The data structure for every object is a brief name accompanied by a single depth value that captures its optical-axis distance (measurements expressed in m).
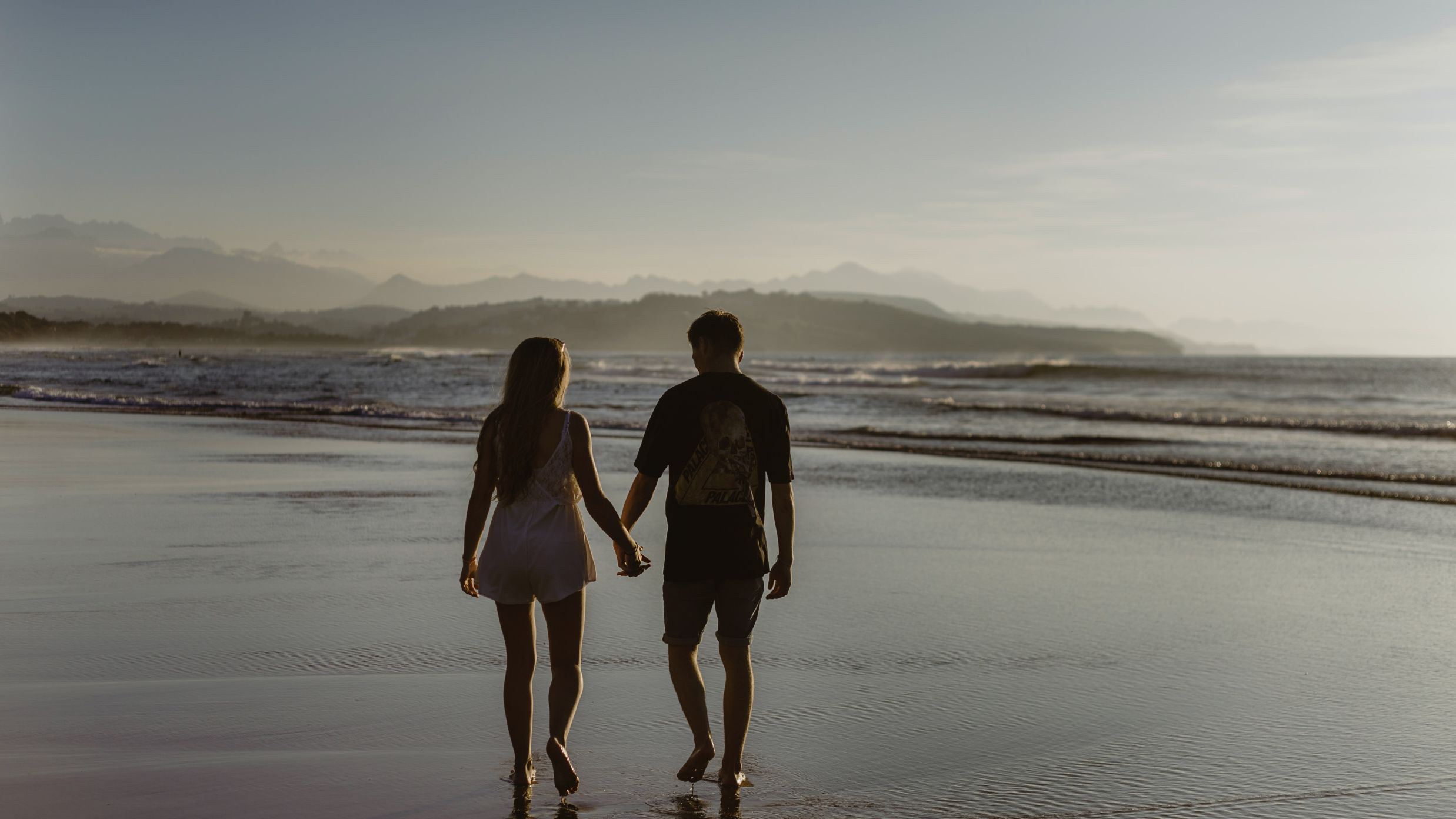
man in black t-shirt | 3.83
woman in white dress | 3.72
